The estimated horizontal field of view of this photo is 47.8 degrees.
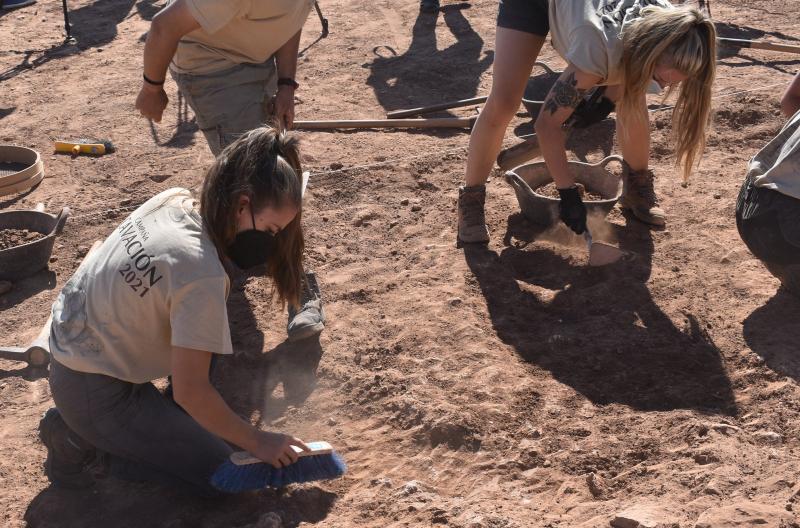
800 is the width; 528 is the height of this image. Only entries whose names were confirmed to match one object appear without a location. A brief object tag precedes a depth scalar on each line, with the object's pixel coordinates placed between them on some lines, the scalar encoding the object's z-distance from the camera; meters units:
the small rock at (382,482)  2.94
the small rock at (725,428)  2.97
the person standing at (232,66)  3.43
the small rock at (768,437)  2.96
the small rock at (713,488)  2.61
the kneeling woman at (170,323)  2.49
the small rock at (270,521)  2.73
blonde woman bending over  3.30
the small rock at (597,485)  2.80
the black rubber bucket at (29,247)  4.29
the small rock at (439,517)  2.71
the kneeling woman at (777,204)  3.47
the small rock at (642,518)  2.45
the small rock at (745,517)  2.39
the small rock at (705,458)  2.81
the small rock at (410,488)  2.87
